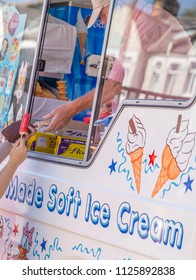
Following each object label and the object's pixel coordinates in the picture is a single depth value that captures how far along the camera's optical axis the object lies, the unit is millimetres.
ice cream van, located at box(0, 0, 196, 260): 3375
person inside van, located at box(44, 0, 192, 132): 3596
